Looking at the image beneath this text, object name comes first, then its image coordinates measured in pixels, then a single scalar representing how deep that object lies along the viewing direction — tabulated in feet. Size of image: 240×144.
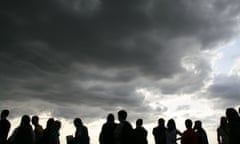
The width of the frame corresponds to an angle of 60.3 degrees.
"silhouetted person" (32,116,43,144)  27.01
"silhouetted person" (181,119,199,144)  26.36
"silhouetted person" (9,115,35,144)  24.36
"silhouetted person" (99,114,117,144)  23.79
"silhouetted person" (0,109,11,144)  24.48
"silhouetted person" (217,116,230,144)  23.62
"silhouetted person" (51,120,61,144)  26.59
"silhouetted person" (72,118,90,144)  28.30
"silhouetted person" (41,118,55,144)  26.14
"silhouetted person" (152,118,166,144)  28.17
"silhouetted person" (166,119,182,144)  27.84
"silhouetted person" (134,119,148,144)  26.61
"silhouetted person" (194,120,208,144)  27.06
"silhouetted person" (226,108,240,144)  19.45
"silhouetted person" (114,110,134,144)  21.95
